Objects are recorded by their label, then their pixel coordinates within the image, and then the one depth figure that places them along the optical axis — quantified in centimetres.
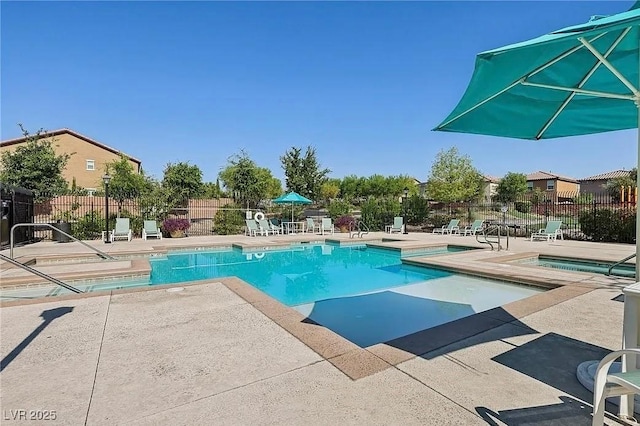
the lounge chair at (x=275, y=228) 1658
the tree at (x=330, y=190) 3909
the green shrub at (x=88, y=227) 1352
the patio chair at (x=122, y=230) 1297
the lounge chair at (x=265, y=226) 1628
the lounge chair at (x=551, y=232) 1334
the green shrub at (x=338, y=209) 2016
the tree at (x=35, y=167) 1697
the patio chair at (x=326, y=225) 1717
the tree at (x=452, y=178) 2681
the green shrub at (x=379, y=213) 1933
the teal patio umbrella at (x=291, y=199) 1702
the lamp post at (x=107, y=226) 1234
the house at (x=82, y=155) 2834
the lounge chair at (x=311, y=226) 1792
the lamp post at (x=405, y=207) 1827
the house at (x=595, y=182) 3829
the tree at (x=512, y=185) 3856
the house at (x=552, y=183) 4459
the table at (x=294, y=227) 1821
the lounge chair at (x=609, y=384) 154
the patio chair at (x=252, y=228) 1568
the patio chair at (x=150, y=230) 1378
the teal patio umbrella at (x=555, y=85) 214
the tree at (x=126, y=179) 2029
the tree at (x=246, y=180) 2509
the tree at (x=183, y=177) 2470
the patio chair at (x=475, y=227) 1581
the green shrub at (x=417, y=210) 1953
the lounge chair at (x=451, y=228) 1702
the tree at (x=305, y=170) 3266
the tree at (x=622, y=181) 2464
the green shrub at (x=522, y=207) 1788
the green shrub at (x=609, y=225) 1204
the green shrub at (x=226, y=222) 1677
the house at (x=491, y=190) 4194
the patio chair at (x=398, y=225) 1728
